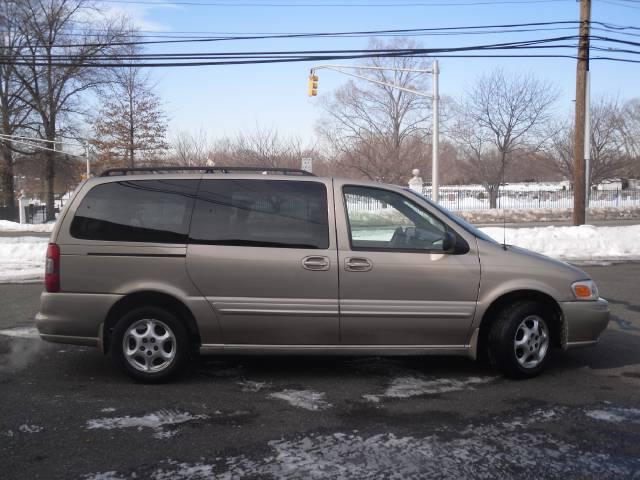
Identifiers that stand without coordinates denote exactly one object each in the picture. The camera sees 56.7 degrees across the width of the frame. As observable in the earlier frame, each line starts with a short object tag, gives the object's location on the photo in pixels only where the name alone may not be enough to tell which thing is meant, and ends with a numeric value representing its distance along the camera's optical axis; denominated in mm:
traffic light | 20281
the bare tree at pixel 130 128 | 41188
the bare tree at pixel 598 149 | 44312
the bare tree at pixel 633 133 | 52406
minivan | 4840
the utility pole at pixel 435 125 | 20662
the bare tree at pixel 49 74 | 39688
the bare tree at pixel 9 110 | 38844
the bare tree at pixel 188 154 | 40875
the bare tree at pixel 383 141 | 39938
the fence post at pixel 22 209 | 40625
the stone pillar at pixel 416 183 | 26859
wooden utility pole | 17641
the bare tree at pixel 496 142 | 42531
